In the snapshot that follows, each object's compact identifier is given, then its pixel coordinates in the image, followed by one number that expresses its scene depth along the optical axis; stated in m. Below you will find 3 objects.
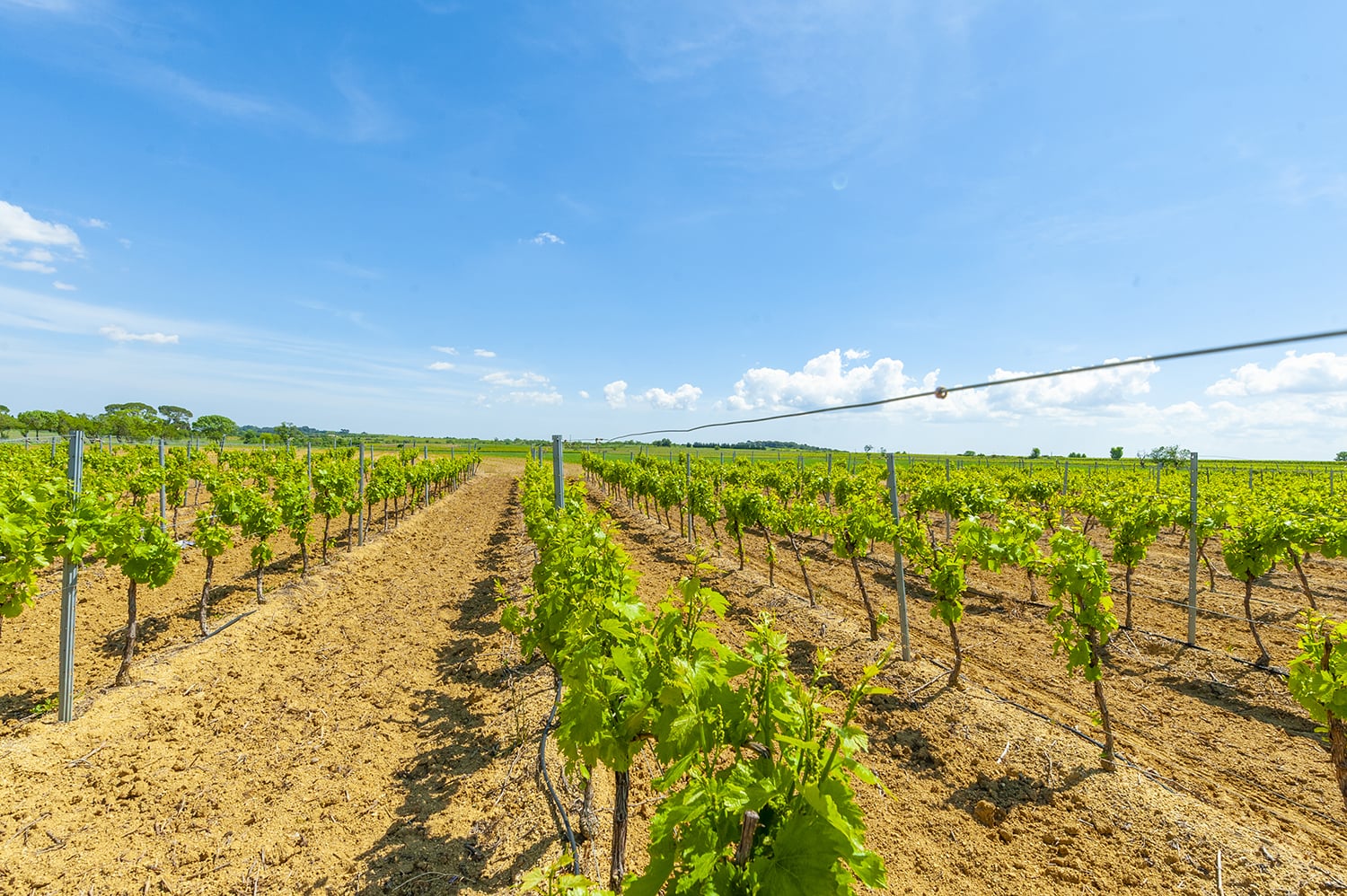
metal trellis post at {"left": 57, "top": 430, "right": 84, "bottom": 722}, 5.56
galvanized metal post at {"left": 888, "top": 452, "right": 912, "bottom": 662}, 7.27
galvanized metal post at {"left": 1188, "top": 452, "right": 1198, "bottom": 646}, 8.21
